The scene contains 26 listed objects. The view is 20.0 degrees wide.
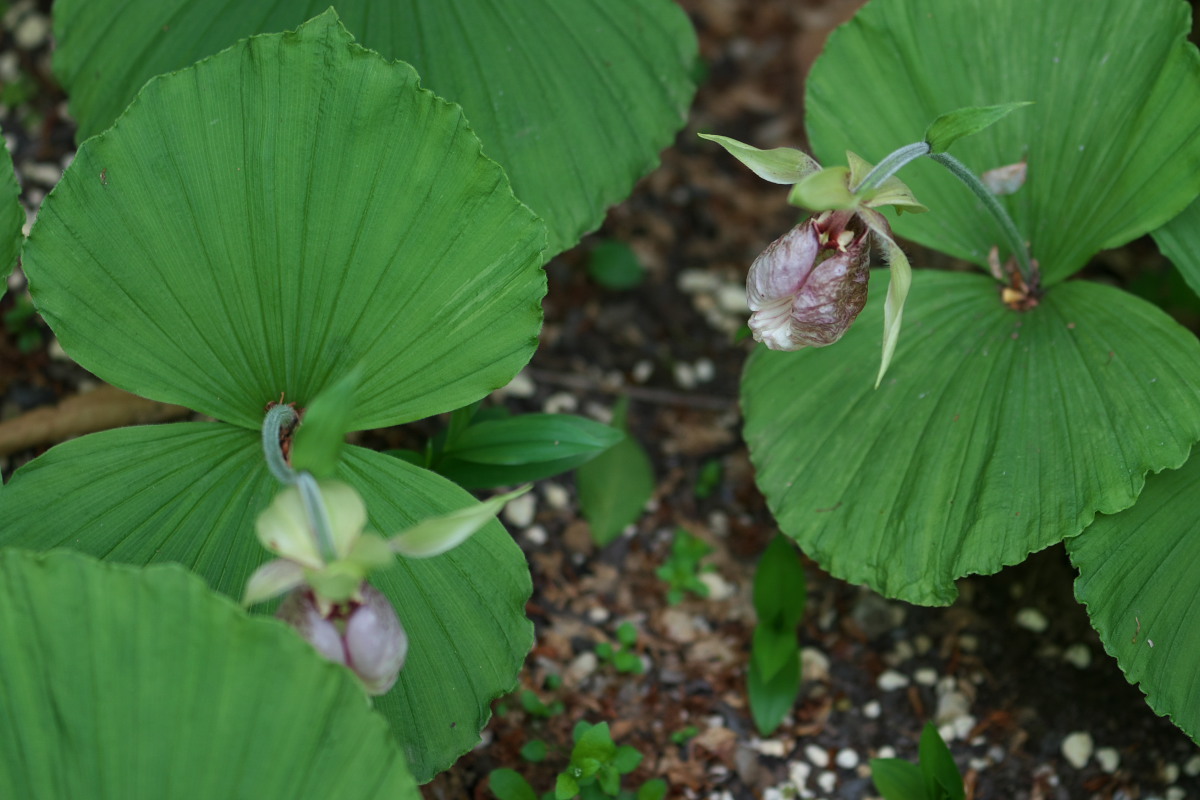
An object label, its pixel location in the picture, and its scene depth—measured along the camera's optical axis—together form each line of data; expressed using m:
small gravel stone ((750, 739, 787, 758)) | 1.09
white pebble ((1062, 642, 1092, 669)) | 1.10
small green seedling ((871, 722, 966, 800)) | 1.04
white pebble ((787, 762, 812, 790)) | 1.08
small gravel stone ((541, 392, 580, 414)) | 1.17
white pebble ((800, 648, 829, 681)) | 1.11
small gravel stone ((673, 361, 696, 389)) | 1.19
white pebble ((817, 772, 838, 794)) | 1.08
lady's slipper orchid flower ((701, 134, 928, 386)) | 0.97
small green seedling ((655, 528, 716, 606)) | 1.12
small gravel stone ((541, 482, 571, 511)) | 1.15
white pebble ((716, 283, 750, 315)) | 1.21
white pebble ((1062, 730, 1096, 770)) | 1.08
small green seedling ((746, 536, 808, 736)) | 1.08
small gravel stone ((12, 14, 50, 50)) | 1.19
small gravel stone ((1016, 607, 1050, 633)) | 1.11
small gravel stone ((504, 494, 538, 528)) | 1.13
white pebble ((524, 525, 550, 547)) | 1.13
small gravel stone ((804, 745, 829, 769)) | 1.09
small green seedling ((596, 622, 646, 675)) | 1.10
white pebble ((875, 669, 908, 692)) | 1.10
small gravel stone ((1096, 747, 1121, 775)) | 1.08
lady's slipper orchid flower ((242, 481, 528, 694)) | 0.91
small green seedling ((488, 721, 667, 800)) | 1.04
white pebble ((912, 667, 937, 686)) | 1.10
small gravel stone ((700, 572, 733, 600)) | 1.13
